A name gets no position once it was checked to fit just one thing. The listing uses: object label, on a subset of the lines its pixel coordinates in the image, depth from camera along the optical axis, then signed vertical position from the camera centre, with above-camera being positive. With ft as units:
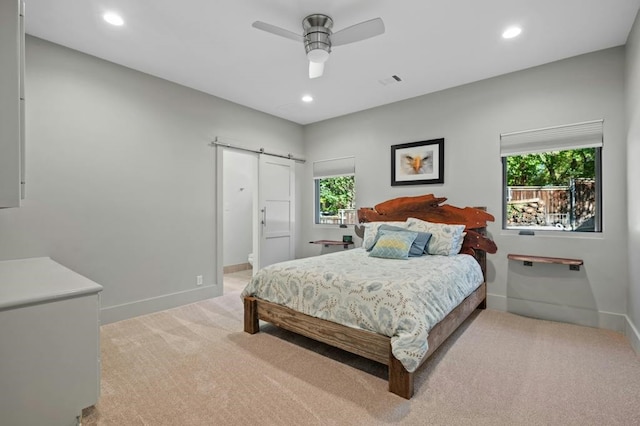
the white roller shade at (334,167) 15.97 +2.37
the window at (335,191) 16.26 +1.11
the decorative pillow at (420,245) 11.06 -1.24
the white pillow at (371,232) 12.49 -0.88
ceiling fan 7.54 +4.43
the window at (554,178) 10.22 +1.15
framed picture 13.09 +2.13
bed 6.34 -2.17
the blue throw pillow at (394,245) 10.54 -1.19
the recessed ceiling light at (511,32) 8.57 +5.04
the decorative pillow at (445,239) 11.09 -1.04
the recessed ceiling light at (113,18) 8.00 +5.16
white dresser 4.55 -2.18
